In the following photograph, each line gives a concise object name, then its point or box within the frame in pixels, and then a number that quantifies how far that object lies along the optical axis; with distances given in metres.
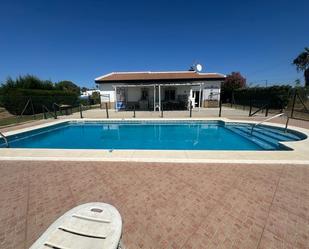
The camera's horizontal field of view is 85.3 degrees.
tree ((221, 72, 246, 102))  31.09
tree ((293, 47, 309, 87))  26.97
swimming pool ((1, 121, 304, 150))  8.36
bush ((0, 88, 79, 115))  16.08
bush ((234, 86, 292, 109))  17.53
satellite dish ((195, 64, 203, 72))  23.83
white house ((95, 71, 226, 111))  20.55
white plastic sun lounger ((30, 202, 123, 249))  1.57
